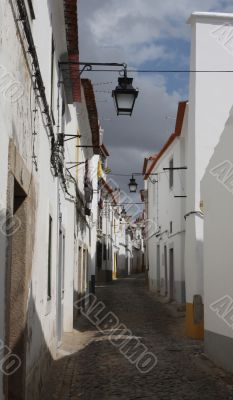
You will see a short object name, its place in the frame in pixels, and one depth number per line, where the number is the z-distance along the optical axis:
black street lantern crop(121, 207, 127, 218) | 50.00
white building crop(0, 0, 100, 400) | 4.69
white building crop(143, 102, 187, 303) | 18.77
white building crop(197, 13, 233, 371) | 9.52
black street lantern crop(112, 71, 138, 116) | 8.73
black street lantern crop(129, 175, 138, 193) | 23.78
